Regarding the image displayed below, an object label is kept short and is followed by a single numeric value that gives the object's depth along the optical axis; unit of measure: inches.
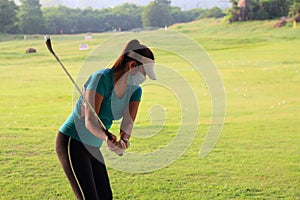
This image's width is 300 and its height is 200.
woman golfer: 107.6
